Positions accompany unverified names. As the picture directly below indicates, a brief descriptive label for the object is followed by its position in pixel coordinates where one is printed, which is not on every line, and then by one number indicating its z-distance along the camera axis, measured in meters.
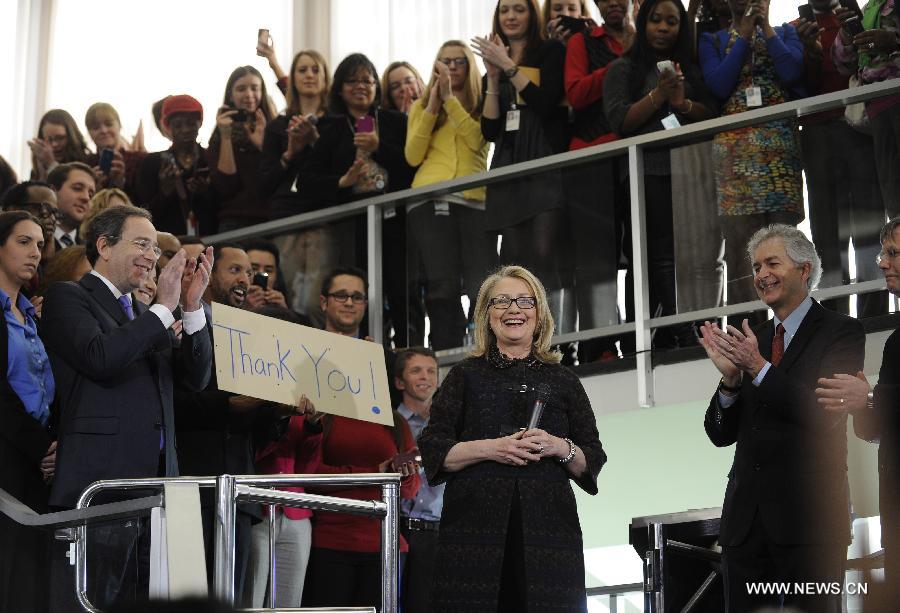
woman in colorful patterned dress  12.84
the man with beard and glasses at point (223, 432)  10.33
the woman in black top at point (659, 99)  13.59
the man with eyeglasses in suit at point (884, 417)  8.86
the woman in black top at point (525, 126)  13.99
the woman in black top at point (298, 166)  15.29
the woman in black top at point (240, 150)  16.14
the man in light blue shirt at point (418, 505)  11.47
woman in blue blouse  9.05
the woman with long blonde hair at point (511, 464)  8.52
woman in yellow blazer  14.41
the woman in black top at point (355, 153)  15.24
